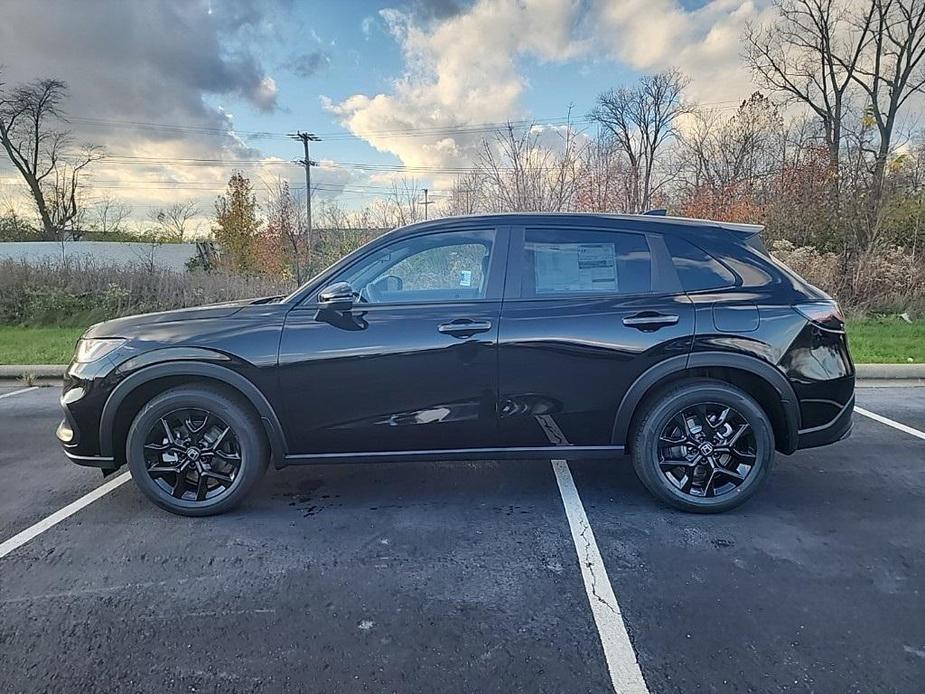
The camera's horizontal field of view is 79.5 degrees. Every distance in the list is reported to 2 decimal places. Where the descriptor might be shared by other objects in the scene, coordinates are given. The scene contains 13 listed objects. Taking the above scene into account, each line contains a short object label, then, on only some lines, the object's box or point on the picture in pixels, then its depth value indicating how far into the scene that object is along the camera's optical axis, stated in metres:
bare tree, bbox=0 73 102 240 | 33.28
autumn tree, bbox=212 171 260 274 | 27.61
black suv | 3.23
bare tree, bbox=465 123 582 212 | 13.28
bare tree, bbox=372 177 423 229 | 15.20
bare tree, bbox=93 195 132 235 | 36.03
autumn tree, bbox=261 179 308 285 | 16.08
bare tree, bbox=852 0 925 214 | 15.52
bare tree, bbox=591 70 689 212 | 23.25
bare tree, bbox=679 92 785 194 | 18.11
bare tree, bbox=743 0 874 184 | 17.52
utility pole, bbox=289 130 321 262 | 34.31
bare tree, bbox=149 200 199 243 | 37.38
